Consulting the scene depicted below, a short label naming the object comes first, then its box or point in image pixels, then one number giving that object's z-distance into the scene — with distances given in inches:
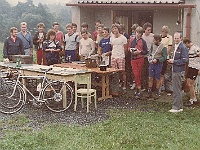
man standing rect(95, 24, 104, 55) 474.4
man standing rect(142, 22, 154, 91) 446.9
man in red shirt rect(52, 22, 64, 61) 541.3
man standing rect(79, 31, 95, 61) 466.8
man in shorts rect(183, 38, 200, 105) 396.2
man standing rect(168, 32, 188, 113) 368.2
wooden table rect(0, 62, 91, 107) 379.8
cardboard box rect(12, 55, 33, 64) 442.9
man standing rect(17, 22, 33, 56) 511.2
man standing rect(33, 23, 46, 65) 508.3
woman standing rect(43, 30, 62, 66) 456.1
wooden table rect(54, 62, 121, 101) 418.9
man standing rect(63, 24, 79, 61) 495.2
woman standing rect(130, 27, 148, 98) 430.9
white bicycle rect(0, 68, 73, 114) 381.1
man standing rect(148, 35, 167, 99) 417.7
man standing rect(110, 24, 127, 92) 439.8
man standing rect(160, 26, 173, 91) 439.1
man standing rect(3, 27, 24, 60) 474.0
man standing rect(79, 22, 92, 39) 474.0
